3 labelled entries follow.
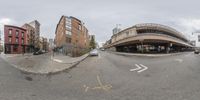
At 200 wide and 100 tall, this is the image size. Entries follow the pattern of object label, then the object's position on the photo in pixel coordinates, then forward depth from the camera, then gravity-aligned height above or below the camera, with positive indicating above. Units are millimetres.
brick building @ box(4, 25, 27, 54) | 36850 +4086
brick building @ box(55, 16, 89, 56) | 29801 +5720
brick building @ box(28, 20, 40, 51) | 53555 +11687
